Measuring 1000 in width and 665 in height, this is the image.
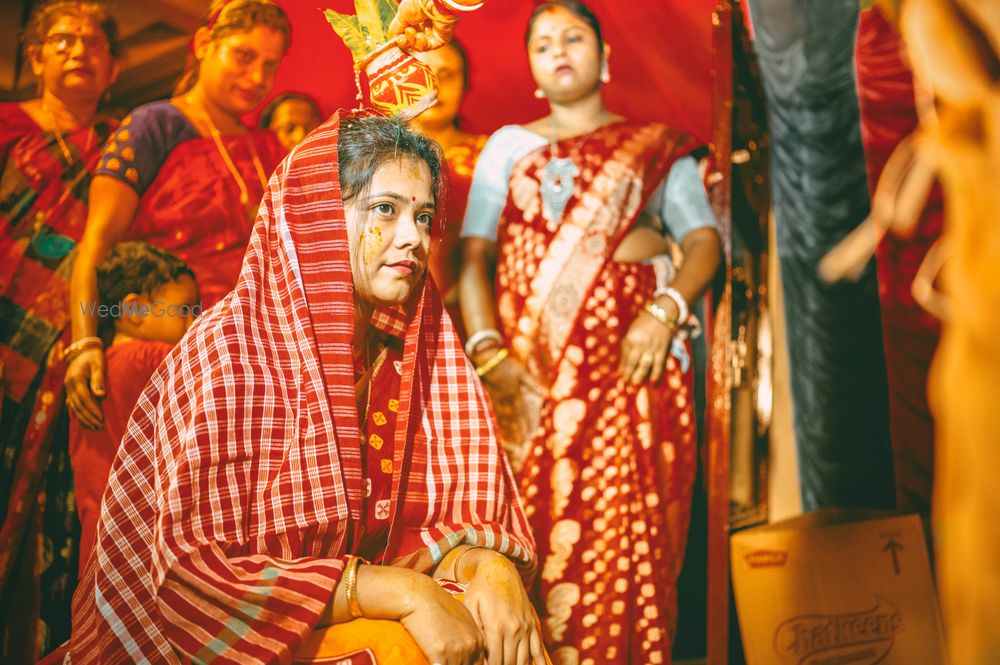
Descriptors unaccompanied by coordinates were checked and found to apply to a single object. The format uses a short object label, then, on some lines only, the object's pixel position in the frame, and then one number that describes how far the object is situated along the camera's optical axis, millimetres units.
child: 2088
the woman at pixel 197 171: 2152
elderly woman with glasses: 2074
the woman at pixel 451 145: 2195
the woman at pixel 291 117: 2230
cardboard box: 1962
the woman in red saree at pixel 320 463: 1562
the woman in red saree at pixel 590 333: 2064
